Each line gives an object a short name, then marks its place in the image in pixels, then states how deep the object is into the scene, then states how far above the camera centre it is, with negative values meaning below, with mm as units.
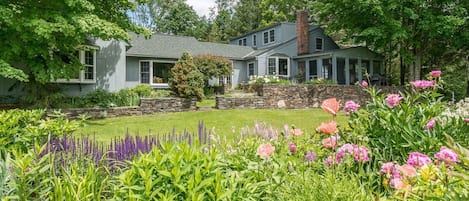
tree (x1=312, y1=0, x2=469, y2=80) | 16141 +3777
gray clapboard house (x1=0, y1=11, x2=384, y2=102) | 15086 +2296
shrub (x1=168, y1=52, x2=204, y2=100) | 14086 +825
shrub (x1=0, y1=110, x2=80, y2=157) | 3250 -330
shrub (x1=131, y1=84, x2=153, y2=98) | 14664 +325
